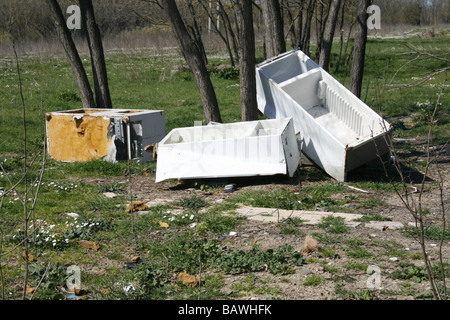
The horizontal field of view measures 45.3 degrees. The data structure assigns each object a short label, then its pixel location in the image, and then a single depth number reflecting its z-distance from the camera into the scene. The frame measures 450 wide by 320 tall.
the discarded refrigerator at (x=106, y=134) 9.78
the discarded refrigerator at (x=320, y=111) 8.39
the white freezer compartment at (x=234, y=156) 8.00
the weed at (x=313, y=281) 4.46
